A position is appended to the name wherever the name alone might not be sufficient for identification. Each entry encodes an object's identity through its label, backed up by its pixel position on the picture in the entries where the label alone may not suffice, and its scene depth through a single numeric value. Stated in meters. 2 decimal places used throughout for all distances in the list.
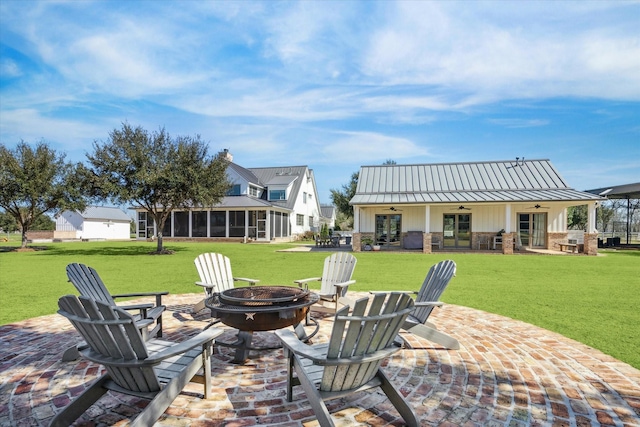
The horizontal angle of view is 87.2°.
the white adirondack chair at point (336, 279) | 4.98
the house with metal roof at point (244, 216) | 28.61
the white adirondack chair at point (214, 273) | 4.93
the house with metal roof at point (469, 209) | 19.20
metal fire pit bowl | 3.03
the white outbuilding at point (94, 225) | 37.56
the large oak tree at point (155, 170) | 17.16
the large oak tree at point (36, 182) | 19.20
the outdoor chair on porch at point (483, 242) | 19.94
